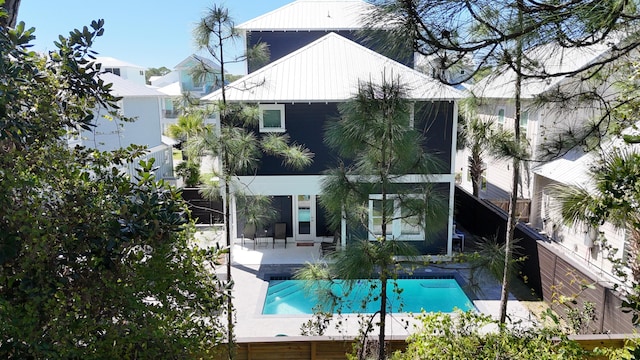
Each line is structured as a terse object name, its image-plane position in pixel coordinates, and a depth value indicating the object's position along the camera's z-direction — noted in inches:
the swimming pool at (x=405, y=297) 435.5
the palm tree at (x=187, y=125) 376.8
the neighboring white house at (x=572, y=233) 456.8
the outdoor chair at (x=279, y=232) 585.0
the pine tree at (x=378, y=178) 205.5
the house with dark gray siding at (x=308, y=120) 513.3
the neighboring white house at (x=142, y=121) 759.7
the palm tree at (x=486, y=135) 262.5
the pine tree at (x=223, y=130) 327.6
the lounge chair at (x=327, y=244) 535.2
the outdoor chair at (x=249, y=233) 582.9
